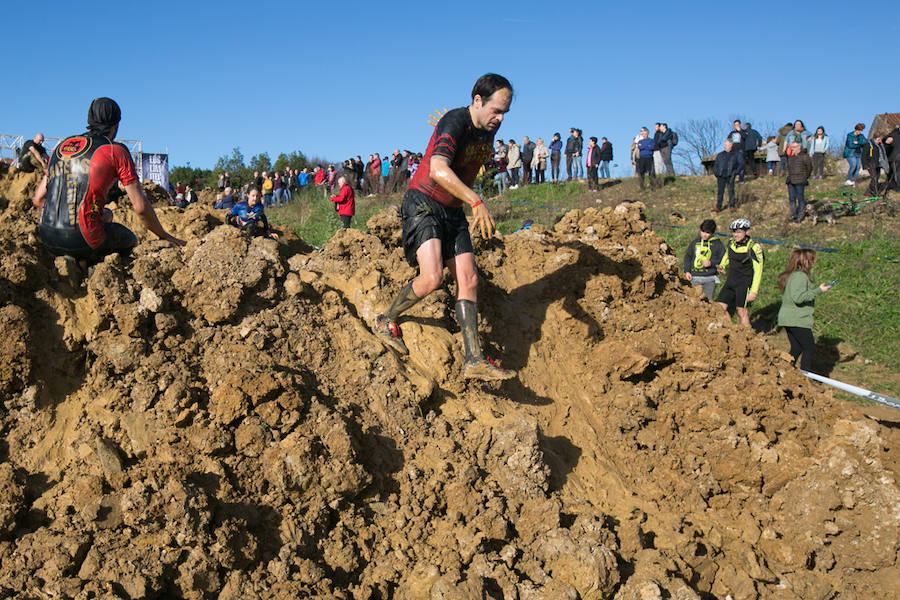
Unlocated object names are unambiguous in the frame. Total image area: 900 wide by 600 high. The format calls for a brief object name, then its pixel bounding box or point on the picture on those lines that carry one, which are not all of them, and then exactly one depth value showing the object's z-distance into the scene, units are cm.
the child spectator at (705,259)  896
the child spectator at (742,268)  866
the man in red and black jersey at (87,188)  392
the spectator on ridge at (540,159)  2078
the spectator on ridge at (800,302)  761
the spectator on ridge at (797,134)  1708
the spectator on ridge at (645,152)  1808
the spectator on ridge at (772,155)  1966
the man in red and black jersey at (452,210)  415
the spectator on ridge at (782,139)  2042
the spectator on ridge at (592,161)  1947
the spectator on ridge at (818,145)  1827
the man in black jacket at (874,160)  1530
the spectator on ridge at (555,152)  2047
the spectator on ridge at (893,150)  1502
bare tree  3553
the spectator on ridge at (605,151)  1955
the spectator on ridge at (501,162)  2001
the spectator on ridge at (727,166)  1609
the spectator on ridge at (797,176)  1401
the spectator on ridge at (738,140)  1608
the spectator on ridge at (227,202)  1112
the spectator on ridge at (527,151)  2144
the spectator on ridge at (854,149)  1639
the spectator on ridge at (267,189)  1947
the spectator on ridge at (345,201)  1102
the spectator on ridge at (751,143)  1939
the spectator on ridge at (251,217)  700
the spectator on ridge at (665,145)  1889
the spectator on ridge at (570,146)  2044
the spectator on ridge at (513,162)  2158
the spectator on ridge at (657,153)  1888
